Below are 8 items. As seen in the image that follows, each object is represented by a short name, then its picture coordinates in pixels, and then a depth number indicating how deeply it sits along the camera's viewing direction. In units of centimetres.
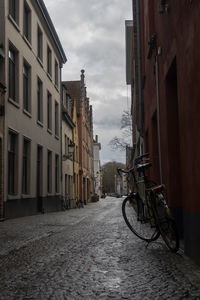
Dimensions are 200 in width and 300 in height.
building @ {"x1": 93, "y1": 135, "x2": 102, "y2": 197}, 9361
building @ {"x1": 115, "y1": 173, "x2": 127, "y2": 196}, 12478
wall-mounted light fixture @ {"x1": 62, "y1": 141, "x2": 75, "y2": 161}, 2570
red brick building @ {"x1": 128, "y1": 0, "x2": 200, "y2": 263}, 458
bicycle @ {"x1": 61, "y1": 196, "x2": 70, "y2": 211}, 2698
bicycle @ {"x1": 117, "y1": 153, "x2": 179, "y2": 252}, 564
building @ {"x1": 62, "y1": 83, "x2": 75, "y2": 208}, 2832
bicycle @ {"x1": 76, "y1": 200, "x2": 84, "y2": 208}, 3300
